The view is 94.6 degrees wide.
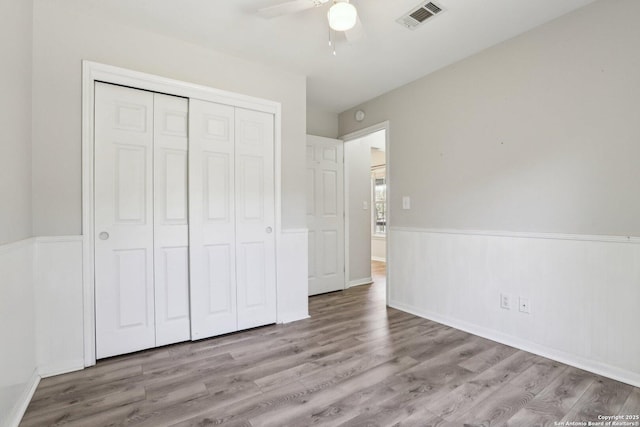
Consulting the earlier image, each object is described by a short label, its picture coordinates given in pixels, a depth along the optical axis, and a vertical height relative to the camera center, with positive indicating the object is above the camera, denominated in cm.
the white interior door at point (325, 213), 398 +4
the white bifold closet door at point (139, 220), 218 -2
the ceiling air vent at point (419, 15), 209 +147
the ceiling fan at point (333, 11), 173 +122
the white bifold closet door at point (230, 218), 254 -1
